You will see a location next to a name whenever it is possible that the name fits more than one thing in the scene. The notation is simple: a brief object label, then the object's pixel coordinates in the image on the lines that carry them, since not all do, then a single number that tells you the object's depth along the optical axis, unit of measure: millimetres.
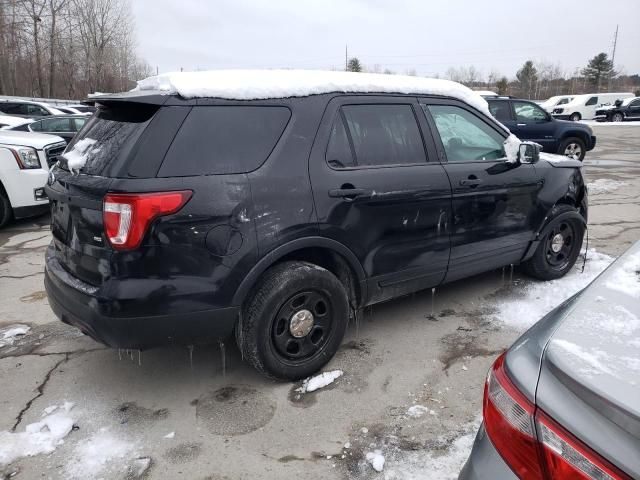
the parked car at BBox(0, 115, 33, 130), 12605
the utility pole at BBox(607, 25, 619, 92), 65906
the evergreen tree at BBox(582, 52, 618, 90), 68000
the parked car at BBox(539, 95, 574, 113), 36950
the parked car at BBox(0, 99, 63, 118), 17594
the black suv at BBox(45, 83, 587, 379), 2492
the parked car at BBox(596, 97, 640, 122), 31453
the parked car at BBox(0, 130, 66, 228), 6610
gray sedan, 1110
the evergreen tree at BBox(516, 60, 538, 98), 72438
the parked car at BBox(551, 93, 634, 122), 33906
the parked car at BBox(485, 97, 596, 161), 12188
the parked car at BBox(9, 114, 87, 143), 11984
